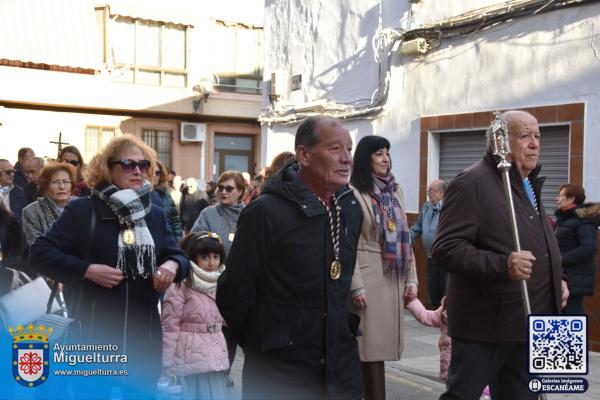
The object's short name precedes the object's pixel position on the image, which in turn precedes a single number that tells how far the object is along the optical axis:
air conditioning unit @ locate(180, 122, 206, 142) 23.92
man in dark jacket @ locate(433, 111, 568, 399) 4.19
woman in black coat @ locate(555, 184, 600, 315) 7.50
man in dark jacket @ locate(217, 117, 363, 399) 3.38
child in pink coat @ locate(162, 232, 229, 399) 5.31
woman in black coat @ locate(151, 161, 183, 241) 9.83
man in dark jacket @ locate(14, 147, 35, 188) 9.58
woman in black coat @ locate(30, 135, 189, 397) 4.16
